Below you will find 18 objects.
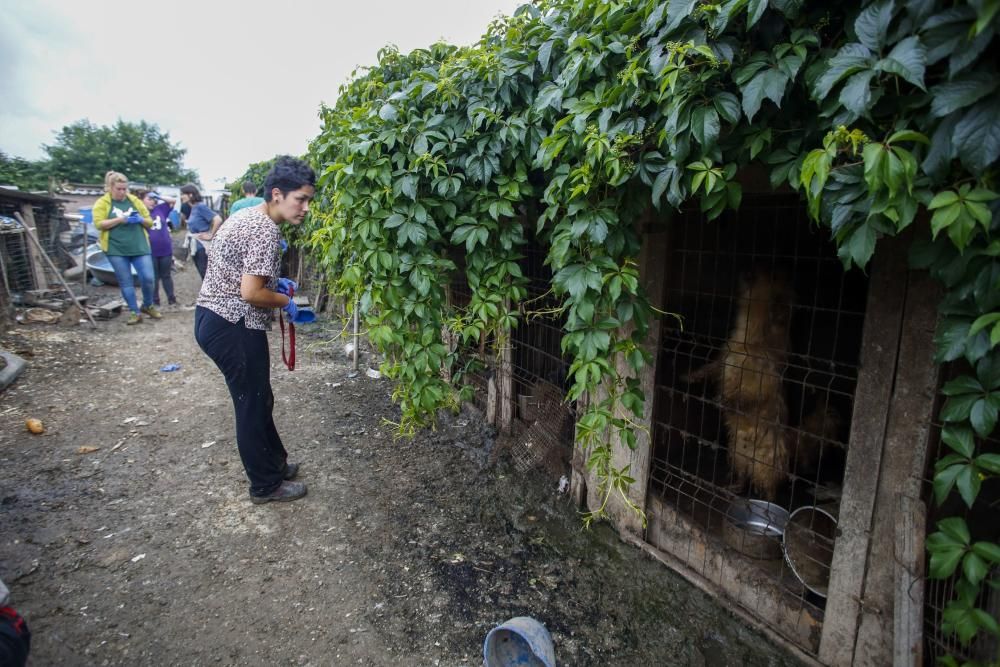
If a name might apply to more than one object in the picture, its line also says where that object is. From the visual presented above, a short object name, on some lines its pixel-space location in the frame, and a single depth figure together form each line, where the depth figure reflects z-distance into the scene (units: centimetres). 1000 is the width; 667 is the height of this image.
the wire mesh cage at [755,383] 264
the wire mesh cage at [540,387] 381
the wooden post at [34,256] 820
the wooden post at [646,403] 278
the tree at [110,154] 3388
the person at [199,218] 873
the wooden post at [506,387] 431
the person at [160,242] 811
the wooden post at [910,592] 185
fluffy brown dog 274
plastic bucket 210
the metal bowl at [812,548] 238
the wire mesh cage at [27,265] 745
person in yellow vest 694
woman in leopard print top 307
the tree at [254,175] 1013
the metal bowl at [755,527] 272
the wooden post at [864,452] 192
